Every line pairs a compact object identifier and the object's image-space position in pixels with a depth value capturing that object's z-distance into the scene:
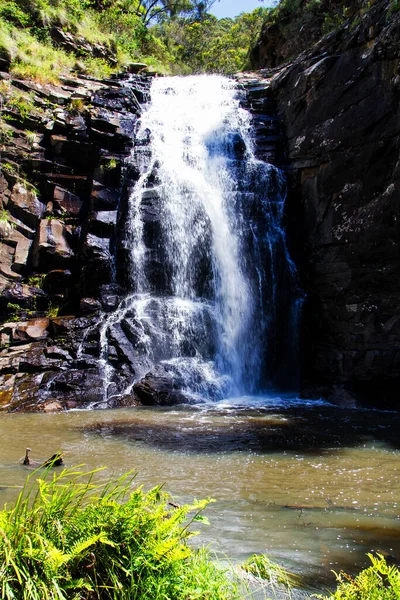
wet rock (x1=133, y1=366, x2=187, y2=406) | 10.22
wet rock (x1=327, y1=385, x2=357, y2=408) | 10.77
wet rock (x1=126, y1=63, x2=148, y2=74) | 22.55
